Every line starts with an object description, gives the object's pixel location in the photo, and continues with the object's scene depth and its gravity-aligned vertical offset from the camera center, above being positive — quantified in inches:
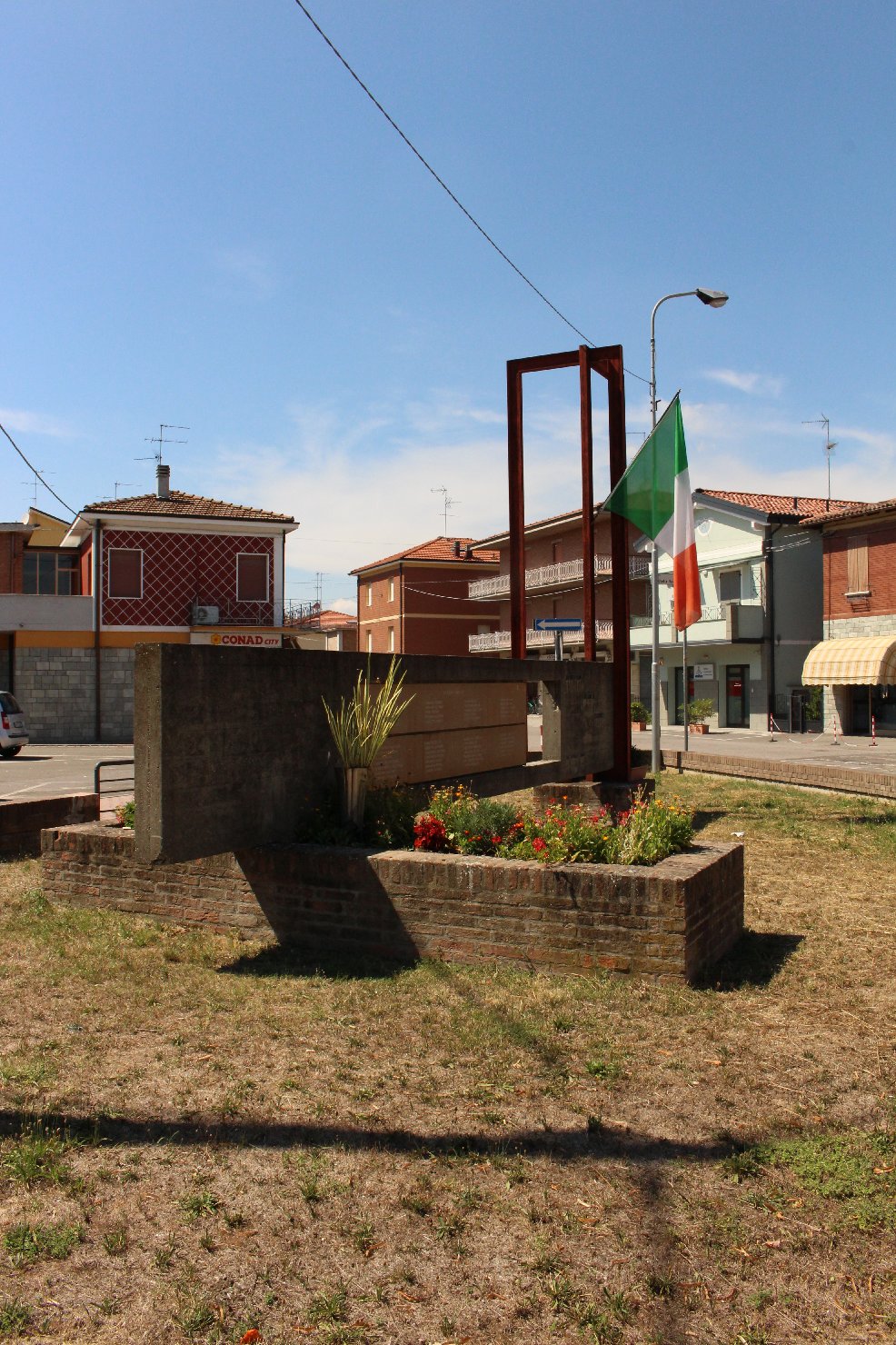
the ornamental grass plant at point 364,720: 289.4 -7.8
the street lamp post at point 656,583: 668.7 +70.9
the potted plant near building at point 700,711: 1595.7 -32.7
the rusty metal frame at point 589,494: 519.2 +100.0
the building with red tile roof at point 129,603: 1250.0 +115.7
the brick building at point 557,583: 1855.3 +202.0
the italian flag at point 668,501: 515.2 +95.4
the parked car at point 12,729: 980.9 -31.1
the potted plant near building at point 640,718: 1505.9 -40.9
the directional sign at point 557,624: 619.2 +40.4
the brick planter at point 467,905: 225.5 -50.7
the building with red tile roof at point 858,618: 1385.3 +97.7
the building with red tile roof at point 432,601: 2237.9 +199.7
